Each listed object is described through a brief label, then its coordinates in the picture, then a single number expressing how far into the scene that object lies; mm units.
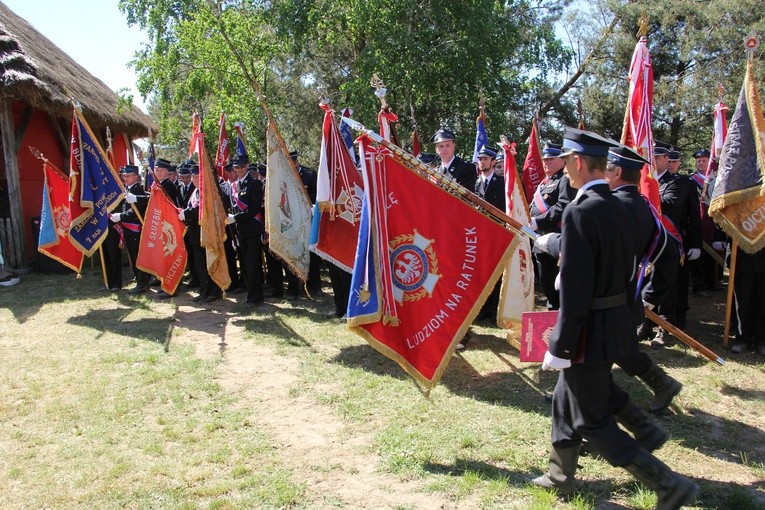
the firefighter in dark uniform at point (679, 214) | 6492
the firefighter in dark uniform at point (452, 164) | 6500
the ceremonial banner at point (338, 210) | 6402
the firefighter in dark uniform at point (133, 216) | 9117
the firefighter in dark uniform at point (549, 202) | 5867
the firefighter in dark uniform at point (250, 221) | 8484
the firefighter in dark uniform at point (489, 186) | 7281
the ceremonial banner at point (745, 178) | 5504
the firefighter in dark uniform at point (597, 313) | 2926
